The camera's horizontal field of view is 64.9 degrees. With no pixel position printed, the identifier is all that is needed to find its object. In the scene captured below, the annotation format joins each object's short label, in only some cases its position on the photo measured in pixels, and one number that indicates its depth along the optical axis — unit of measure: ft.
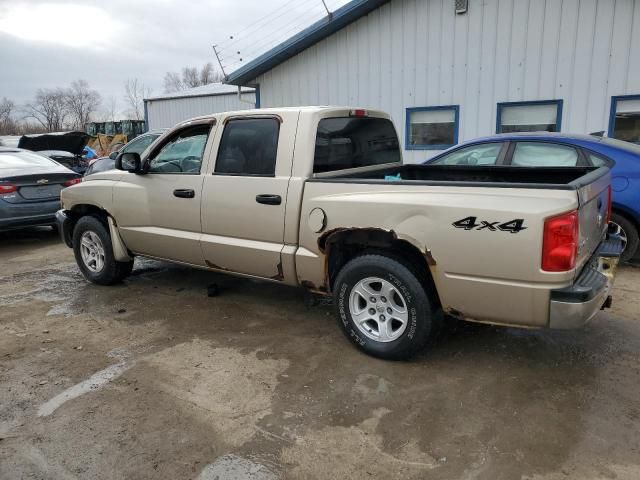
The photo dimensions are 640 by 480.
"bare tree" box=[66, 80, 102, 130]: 196.24
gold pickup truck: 9.76
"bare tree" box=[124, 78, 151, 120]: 184.34
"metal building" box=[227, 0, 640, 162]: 28.22
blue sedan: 18.66
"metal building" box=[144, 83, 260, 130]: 71.10
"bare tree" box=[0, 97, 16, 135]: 175.97
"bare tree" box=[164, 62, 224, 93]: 219.00
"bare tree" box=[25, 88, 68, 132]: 189.67
